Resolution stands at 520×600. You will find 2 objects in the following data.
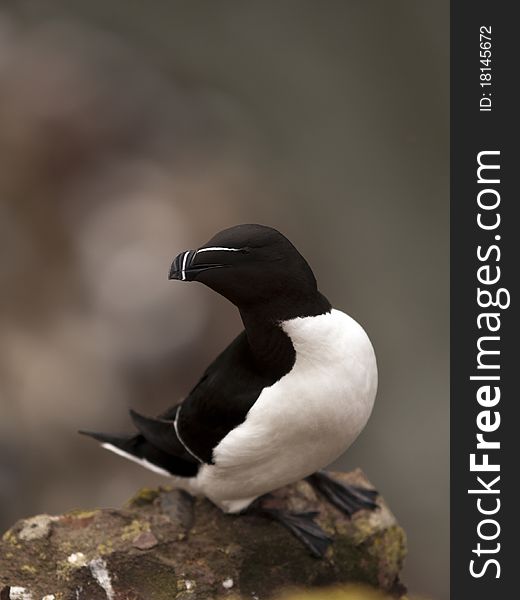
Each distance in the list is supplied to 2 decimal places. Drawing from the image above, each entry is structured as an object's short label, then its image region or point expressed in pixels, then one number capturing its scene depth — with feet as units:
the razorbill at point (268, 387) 24.47
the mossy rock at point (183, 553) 27.61
